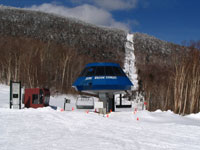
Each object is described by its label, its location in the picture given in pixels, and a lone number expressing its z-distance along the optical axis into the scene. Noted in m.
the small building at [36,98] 25.55
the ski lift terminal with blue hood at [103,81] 21.98
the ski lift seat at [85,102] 28.16
